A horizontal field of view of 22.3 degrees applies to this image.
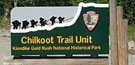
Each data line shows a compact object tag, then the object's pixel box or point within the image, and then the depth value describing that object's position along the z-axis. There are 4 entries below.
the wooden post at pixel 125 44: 5.14
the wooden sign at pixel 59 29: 6.37
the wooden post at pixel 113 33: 5.29
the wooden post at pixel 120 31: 5.18
